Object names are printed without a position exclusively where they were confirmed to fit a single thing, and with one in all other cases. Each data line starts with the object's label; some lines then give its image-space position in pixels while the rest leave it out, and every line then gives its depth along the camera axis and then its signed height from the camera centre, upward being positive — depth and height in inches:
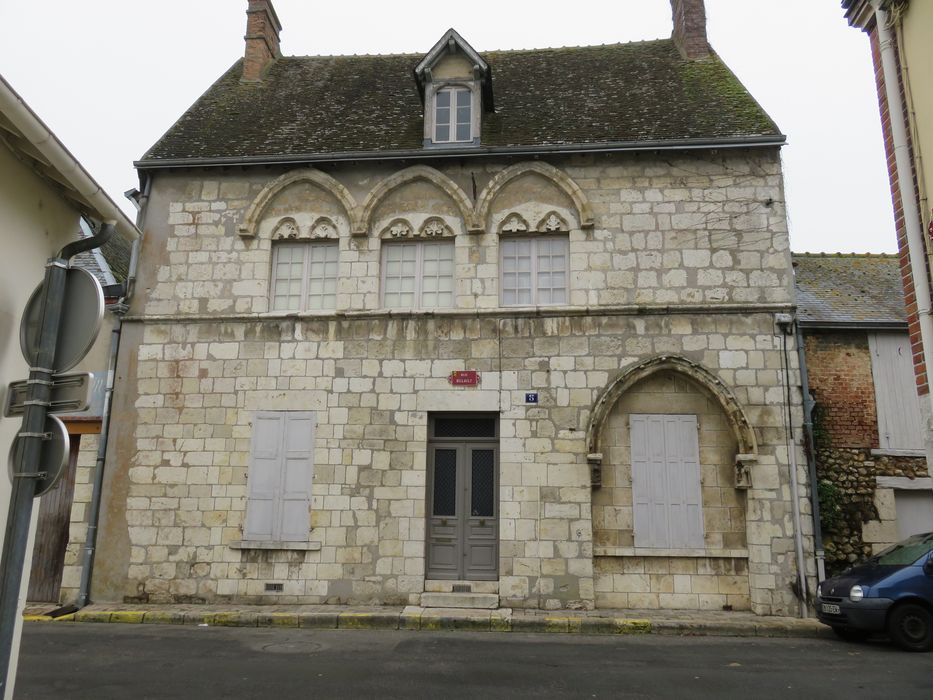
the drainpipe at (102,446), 392.7 +40.5
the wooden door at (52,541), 406.6 -14.3
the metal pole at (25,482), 111.0 +5.4
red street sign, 402.6 +80.1
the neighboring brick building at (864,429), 403.2 +56.1
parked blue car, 304.2 -32.5
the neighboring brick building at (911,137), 210.1 +118.8
